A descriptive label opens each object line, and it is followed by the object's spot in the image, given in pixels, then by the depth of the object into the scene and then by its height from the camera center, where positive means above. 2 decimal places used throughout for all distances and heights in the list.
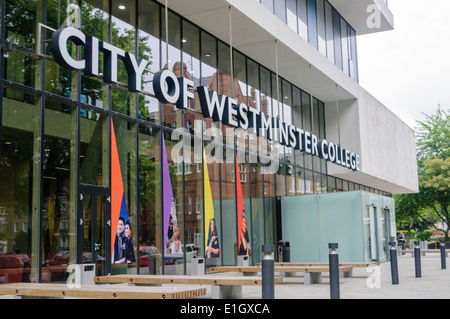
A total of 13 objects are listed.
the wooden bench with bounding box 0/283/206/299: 7.93 -0.92
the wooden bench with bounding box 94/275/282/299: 9.89 -0.97
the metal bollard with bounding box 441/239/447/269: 19.83 -1.31
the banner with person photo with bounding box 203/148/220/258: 18.94 +0.08
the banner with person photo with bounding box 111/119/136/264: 14.64 +0.21
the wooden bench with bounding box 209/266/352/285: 14.20 -1.14
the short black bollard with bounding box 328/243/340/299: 9.59 -0.86
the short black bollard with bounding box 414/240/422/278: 15.83 -1.07
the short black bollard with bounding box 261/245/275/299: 7.17 -0.66
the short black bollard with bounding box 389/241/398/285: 13.73 -1.02
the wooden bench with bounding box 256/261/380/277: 16.04 -1.16
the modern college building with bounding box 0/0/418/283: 12.33 +2.73
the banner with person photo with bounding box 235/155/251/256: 21.39 +0.14
